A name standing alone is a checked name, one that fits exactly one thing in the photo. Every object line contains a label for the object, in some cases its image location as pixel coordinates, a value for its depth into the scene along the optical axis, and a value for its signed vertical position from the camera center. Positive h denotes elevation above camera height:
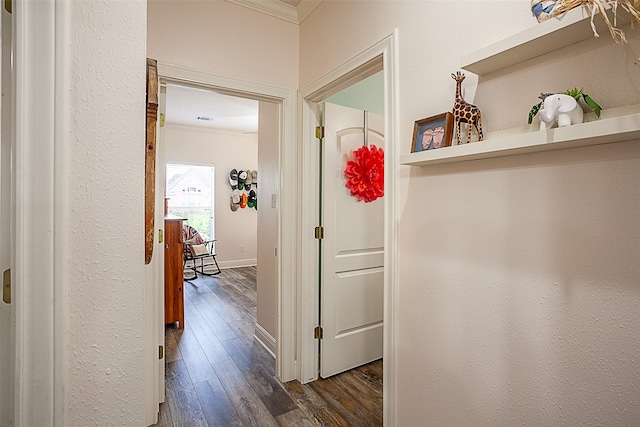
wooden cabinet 3.20 -0.62
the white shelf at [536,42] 0.81 +0.49
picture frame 1.15 +0.31
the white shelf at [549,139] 0.73 +0.20
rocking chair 5.34 -0.70
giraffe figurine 1.08 +0.34
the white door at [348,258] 2.31 -0.34
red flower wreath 2.38 +0.31
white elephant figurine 0.82 +0.27
